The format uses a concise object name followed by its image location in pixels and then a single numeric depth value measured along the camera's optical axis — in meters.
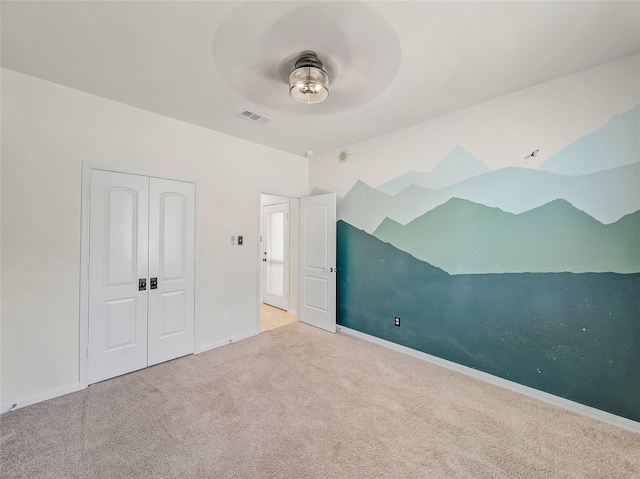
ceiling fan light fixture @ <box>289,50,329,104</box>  1.99
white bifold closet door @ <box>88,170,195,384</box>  2.65
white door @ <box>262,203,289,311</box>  5.18
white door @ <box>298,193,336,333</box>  4.07
